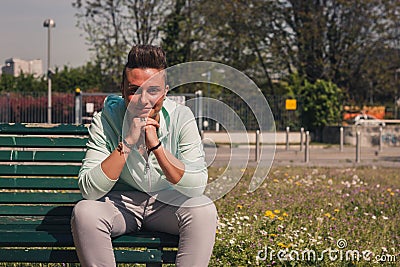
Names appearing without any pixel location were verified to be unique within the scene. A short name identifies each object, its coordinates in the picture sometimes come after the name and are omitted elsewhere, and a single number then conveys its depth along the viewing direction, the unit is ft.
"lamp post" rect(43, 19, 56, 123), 94.00
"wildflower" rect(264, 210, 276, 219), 19.71
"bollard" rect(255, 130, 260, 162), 52.99
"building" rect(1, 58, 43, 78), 169.68
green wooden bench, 15.38
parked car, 107.34
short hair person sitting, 12.85
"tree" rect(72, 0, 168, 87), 112.68
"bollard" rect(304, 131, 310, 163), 57.29
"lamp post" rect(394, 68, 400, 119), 119.96
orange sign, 103.76
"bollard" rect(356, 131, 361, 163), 58.72
